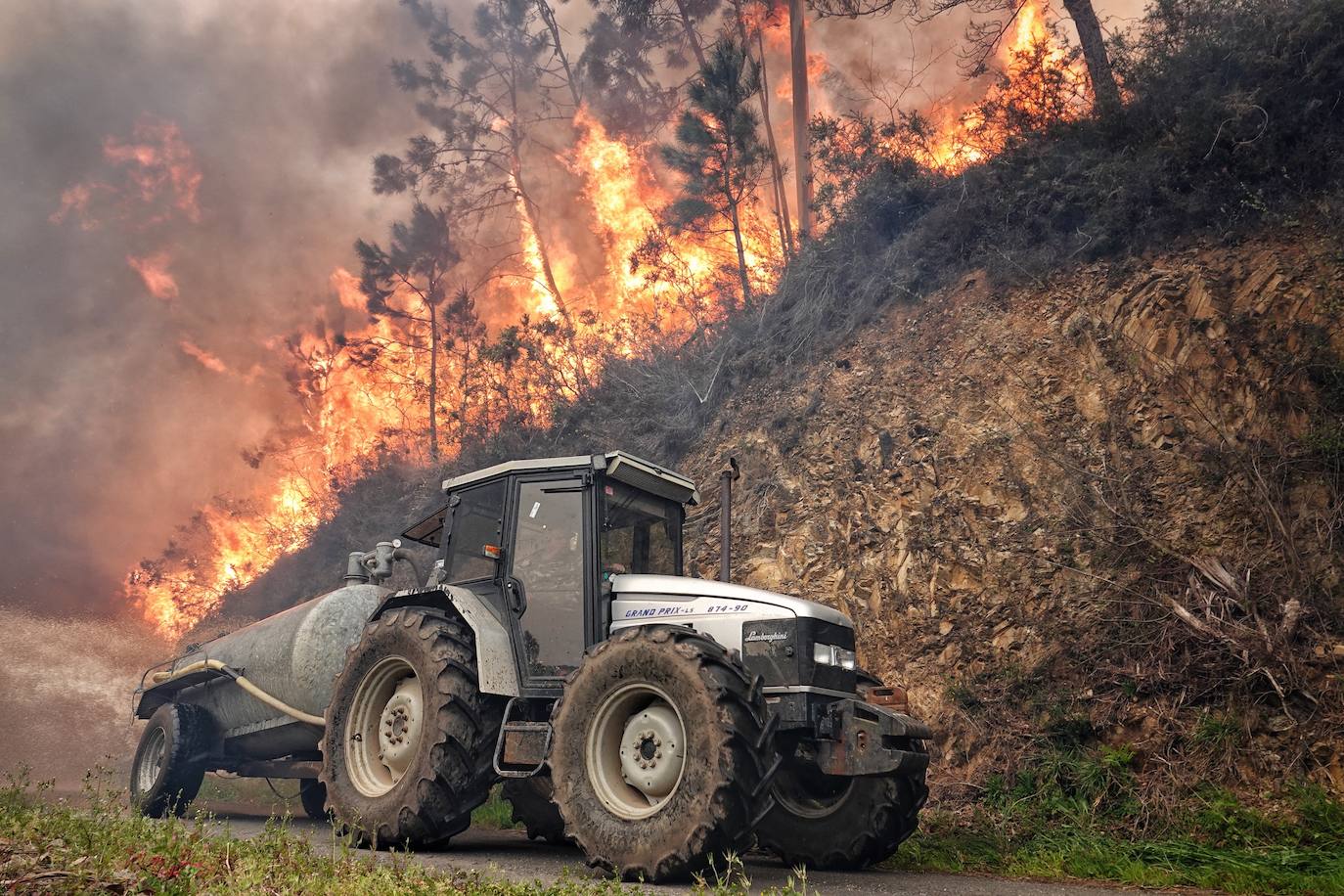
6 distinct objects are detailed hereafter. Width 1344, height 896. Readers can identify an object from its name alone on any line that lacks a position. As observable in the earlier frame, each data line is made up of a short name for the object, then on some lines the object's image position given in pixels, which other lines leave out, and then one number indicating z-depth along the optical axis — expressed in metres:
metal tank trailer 9.75
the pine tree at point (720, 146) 19.97
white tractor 6.19
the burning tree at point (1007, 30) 14.46
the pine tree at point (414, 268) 31.56
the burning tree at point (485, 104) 32.47
